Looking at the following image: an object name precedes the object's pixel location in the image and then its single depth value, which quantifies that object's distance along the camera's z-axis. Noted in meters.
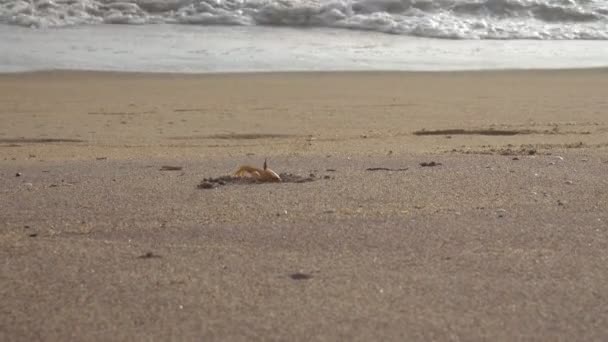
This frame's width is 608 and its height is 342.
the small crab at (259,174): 3.84
